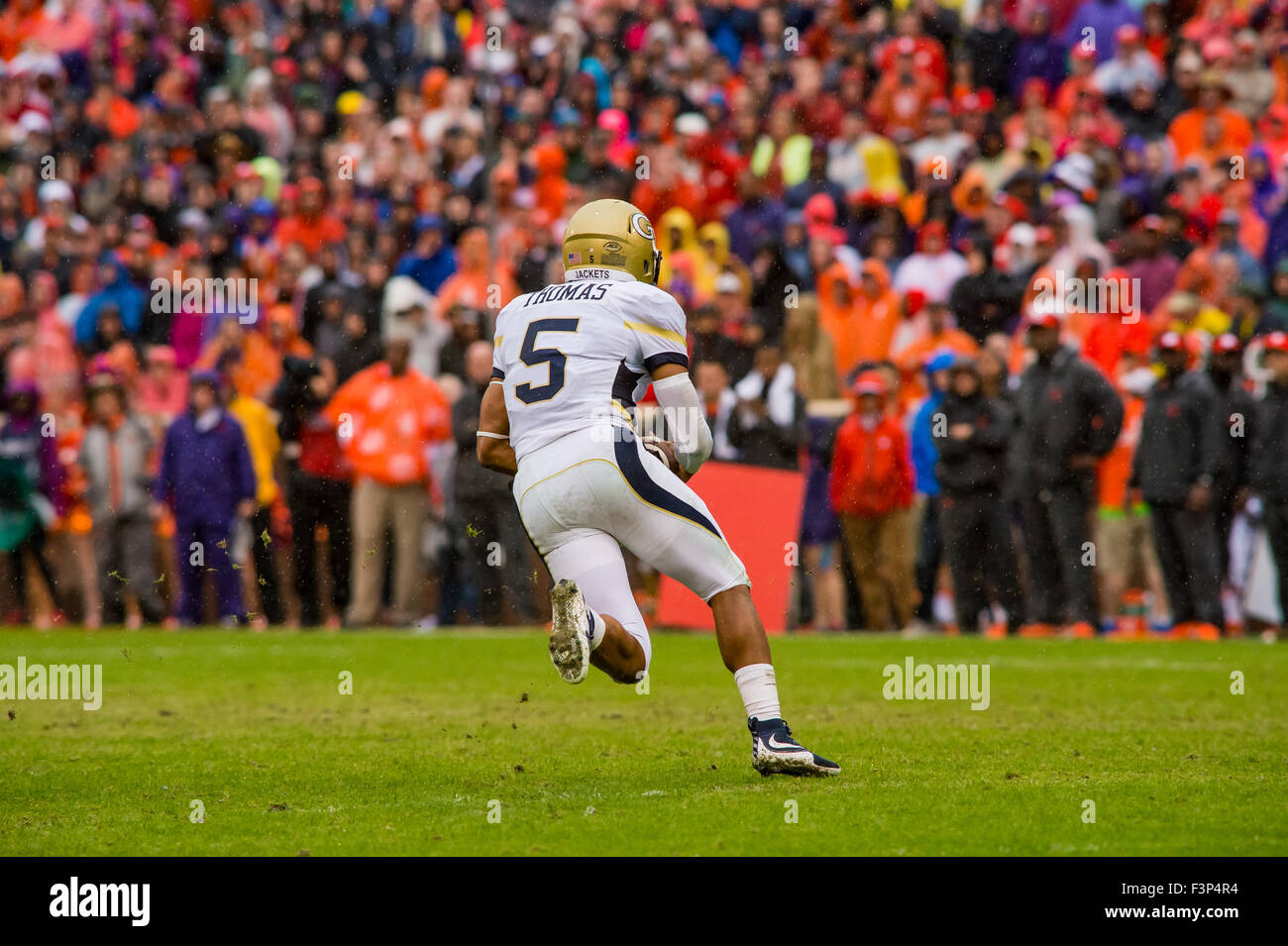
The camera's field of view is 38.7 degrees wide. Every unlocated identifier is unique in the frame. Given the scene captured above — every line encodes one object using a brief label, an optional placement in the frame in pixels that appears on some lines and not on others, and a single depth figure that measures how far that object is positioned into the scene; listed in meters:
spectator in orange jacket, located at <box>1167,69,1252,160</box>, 16.97
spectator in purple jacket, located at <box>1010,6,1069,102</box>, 18.81
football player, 6.78
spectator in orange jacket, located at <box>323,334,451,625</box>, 15.67
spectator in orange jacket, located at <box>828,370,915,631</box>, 14.62
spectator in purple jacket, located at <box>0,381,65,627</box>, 16.52
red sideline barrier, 14.59
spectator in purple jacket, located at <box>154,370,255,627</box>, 15.78
